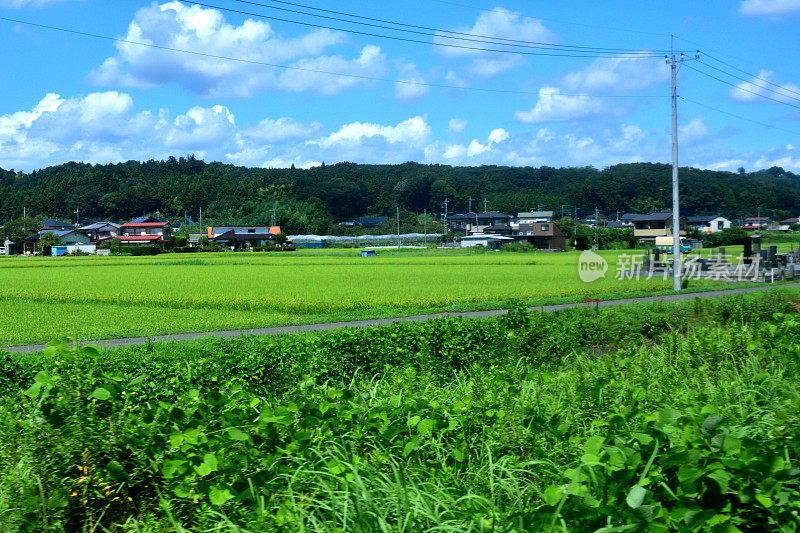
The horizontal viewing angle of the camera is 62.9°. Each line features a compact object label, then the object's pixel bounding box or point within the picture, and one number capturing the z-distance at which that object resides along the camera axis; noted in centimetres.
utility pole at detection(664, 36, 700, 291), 2731
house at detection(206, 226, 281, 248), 10325
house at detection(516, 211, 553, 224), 11425
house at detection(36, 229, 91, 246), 10219
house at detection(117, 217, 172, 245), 10656
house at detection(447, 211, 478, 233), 12516
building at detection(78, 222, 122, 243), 11656
